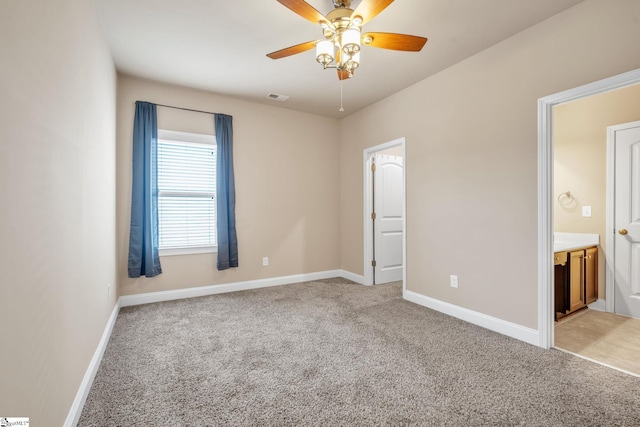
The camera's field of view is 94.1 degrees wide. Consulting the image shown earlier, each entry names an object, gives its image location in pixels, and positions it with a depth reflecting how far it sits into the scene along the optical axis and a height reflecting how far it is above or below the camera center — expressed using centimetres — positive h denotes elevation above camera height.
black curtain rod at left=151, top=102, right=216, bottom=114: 381 +135
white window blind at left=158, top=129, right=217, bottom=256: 386 +24
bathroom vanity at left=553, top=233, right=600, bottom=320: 315 -73
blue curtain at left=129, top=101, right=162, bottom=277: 359 +18
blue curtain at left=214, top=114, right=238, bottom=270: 413 +22
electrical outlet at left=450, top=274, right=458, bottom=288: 326 -81
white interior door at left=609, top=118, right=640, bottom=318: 319 -13
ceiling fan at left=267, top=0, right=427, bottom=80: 190 +123
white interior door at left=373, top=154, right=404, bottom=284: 467 -14
